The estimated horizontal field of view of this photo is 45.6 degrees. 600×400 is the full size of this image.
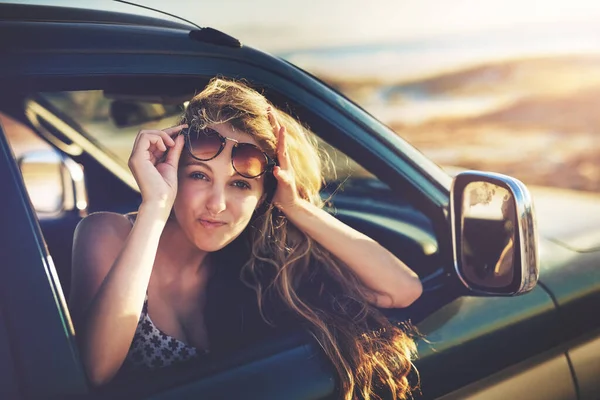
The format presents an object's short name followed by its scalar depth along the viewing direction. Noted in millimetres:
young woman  1500
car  1331
